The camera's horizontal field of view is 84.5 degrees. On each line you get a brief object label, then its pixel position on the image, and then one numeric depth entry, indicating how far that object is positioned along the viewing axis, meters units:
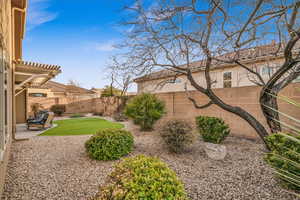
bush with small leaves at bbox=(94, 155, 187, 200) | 1.82
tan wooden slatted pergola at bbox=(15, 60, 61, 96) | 7.79
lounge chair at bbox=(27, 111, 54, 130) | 9.55
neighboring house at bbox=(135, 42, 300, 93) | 8.58
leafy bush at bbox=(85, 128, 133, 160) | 4.52
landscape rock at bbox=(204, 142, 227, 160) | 4.70
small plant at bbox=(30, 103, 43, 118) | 16.10
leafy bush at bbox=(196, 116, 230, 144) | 5.76
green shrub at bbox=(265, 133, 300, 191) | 2.89
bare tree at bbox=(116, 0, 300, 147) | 4.71
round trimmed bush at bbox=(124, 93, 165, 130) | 8.66
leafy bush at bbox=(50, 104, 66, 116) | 18.23
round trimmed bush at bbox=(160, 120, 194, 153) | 4.95
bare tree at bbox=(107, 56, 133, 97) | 6.16
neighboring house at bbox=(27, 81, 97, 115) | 17.06
